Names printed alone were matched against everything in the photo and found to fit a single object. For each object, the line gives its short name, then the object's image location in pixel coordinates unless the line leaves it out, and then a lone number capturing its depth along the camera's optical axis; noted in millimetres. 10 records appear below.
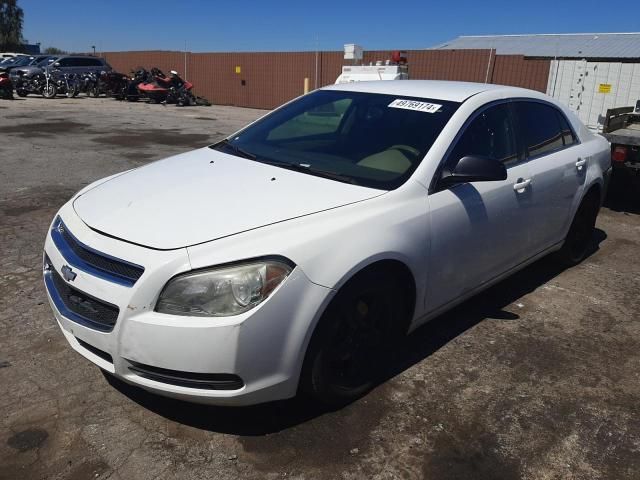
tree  64125
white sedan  2305
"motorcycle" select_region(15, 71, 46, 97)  23125
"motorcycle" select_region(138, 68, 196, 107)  23359
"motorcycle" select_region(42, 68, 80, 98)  23328
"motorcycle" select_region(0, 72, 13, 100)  21062
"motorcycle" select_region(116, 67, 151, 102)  23891
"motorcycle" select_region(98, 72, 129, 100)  24453
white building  12828
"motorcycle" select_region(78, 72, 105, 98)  24688
